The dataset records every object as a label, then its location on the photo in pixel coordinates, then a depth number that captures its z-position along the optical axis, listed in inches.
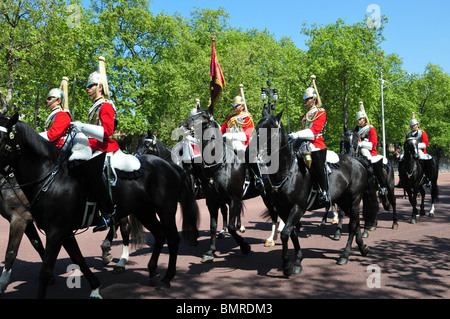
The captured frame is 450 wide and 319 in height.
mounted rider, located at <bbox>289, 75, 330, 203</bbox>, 263.6
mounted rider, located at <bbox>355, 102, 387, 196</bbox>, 408.2
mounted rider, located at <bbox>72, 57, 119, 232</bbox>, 193.2
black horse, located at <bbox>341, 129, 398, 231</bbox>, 400.5
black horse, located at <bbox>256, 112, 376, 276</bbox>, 240.2
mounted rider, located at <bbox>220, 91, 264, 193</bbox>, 341.2
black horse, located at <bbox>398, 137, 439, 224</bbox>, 470.9
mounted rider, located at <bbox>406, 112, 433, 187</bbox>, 493.7
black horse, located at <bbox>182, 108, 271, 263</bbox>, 295.4
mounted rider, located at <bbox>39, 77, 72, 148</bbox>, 204.2
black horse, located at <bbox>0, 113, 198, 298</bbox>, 176.4
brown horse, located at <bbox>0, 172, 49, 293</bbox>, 223.6
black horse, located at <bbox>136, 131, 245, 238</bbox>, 393.4
